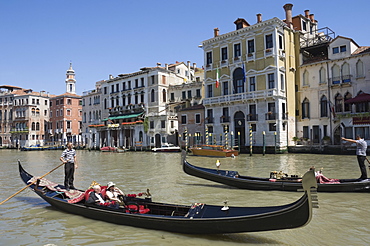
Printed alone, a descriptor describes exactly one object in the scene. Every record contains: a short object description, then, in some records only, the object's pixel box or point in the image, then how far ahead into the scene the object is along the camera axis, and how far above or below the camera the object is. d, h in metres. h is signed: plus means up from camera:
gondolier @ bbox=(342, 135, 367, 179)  7.59 -0.49
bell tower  65.06 +12.42
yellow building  23.34 +4.43
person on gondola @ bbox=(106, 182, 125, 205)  5.62 -1.09
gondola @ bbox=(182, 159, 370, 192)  7.27 -1.23
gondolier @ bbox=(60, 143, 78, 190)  7.38 -0.66
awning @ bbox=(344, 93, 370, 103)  19.95 +2.33
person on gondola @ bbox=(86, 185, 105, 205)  5.63 -1.12
